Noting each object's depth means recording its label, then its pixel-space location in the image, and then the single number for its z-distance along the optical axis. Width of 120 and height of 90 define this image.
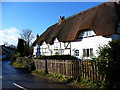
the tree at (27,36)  44.00
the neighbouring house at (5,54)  39.48
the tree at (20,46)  25.90
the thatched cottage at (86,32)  12.16
